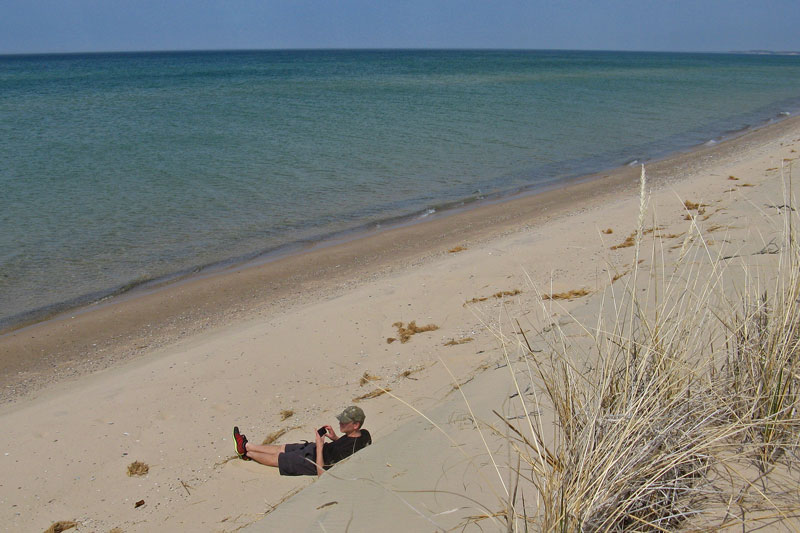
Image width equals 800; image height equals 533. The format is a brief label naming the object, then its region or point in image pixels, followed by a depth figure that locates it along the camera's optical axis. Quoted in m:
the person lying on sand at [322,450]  4.52
